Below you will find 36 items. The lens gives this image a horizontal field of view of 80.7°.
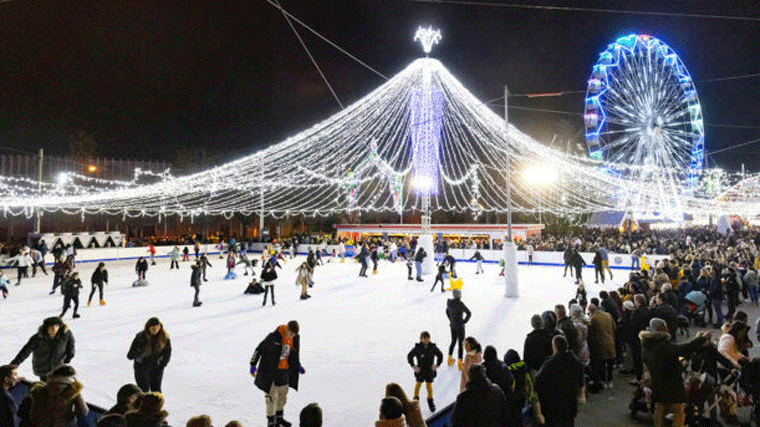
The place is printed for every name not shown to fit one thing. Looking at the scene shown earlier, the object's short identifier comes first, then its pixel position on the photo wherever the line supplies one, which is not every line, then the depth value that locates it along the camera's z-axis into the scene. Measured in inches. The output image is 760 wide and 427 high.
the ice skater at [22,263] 621.2
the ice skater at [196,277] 439.2
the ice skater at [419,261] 660.7
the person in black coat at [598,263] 602.9
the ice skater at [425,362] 200.1
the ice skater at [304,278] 498.3
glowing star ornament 677.3
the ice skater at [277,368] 179.2
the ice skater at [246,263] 715.4
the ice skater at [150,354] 185.5
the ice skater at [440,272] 530.4
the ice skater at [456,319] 256.7
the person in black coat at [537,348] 192.5
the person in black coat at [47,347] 185.3
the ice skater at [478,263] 752.3
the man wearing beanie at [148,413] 108.0
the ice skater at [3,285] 489.1
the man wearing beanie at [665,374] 164.6
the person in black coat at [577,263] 592.1
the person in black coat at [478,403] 132.1
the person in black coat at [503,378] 155.2
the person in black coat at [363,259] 709.9
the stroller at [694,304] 351.3
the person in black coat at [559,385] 161.3
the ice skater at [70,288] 367.9
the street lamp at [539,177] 1099.7
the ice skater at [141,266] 597.6
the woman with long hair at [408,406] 123.7
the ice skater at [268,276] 451.8
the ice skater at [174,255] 833.5
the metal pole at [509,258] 514.0
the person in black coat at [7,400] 134.0
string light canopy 628.1
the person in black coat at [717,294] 363.3
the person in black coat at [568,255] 676.5
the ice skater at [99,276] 428.5
